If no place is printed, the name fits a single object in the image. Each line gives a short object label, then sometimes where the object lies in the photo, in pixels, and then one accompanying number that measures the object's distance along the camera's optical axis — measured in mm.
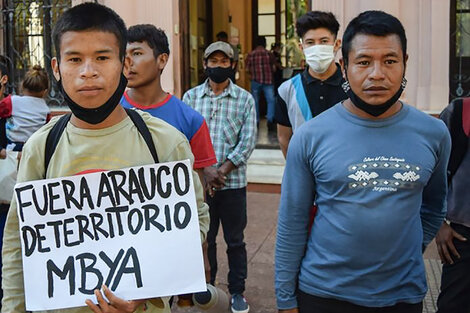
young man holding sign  1853
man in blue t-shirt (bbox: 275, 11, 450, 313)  2012
